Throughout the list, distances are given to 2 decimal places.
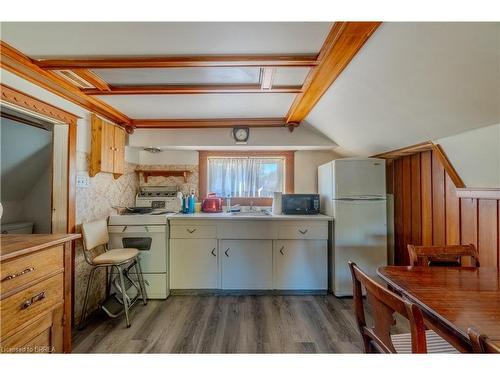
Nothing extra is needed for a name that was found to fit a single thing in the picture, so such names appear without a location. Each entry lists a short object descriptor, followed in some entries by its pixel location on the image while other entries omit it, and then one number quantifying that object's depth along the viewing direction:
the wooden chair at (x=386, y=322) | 0.68
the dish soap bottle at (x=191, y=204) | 3.03
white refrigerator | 2.60
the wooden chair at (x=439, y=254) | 1.49
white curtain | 3.32
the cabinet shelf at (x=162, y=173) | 3.18
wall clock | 2.93
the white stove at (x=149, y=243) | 2.54
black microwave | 2.86
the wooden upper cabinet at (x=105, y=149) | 2.29
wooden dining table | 0.81
